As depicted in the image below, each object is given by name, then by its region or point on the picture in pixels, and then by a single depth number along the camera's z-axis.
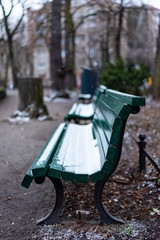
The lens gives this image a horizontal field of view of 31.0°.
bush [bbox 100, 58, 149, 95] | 12.90
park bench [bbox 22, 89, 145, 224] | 2.24
